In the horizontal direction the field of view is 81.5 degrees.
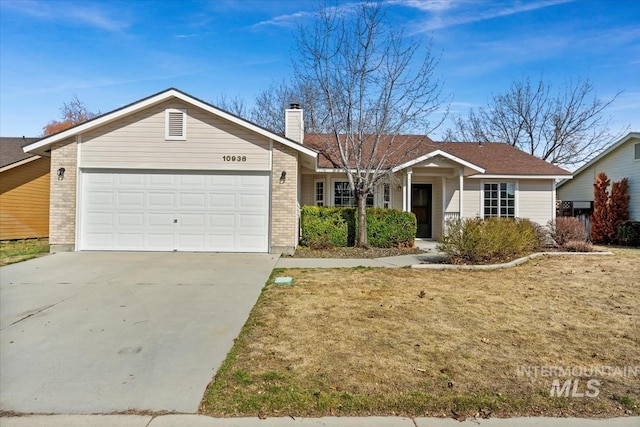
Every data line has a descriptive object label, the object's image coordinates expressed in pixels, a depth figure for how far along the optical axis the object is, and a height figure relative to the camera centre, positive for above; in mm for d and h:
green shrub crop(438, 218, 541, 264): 9367 -479
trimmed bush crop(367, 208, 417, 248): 12617 -258
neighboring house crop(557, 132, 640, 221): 16636 +2458
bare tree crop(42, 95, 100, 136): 33938 +9660
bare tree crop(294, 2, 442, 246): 12516 +3541
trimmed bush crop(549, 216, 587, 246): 12297 -269
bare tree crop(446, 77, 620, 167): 27516 +7774
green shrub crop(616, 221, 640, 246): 15523 -402
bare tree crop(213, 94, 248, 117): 31016 +9699
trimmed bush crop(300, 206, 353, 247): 12172 -175
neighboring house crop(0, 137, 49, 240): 15227 +1008
